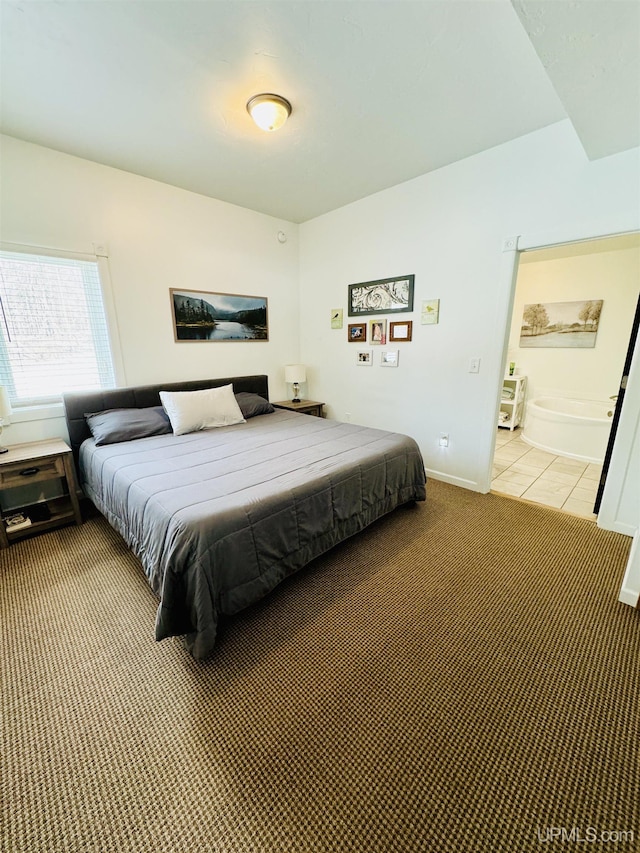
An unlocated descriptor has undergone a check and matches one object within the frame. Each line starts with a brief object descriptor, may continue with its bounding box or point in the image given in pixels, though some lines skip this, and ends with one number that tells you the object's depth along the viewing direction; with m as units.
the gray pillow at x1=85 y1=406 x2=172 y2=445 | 2.50
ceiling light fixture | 1.85
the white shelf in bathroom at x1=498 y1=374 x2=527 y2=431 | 4.81
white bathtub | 3.68
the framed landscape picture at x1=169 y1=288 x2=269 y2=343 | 3.21
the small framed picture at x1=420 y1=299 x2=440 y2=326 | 2.94
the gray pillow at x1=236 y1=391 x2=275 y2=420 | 3.31
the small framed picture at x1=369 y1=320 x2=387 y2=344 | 3.37
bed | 1.39
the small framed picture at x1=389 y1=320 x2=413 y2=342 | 3.16
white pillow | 2.75
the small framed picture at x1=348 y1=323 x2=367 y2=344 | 3.55
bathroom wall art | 4.36
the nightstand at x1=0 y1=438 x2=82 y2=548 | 2.14
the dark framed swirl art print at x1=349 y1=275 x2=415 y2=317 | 3.12
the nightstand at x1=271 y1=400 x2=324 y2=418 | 3.91
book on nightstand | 2.24
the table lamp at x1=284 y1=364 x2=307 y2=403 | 3.96
